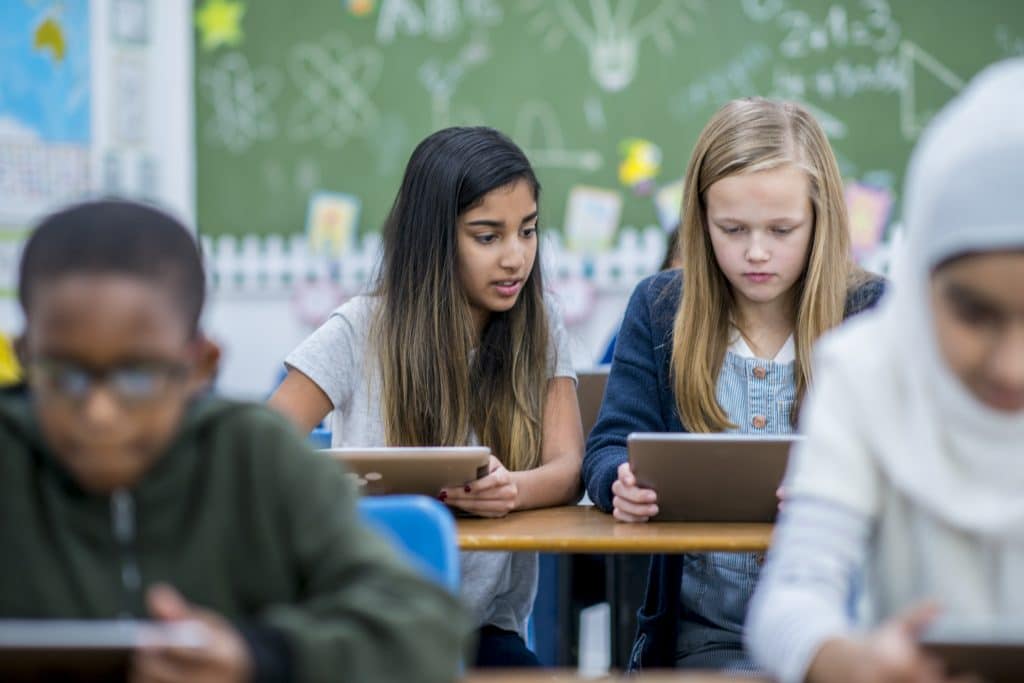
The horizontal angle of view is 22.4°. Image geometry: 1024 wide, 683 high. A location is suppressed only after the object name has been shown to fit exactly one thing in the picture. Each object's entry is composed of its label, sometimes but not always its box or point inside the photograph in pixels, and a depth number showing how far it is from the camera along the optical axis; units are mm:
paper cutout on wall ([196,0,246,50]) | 5817
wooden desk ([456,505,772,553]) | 2919
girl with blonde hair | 3195
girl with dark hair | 3371
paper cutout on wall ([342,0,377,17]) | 5734
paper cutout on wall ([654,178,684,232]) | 5549
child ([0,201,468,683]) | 2202
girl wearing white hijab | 2169
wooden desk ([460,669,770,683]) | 2272
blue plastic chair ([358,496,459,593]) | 2523
